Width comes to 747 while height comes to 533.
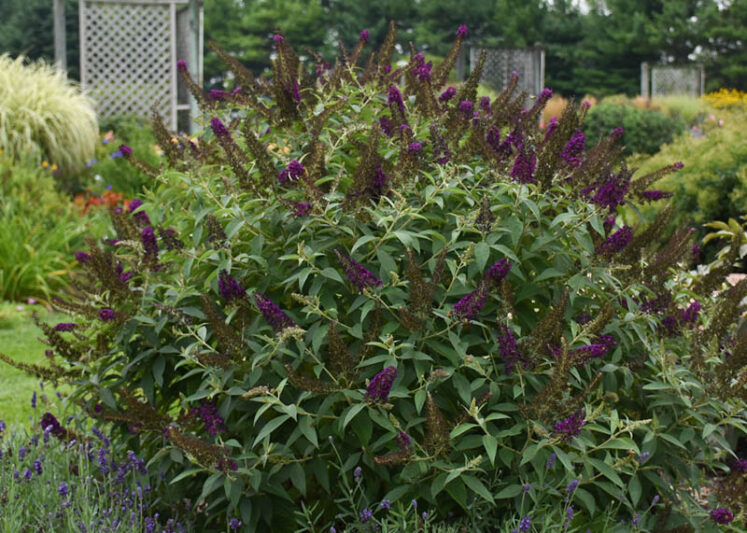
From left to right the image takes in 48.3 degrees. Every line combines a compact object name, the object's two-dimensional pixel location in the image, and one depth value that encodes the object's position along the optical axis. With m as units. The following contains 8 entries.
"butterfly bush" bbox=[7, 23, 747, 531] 2.16
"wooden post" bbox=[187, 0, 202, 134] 15.09
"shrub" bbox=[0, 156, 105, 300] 6.84
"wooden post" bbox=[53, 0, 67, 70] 16.88
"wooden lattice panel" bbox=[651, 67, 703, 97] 30.19
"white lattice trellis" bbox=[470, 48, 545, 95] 26.09
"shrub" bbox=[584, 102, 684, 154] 15.70
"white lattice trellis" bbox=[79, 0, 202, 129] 15.40
